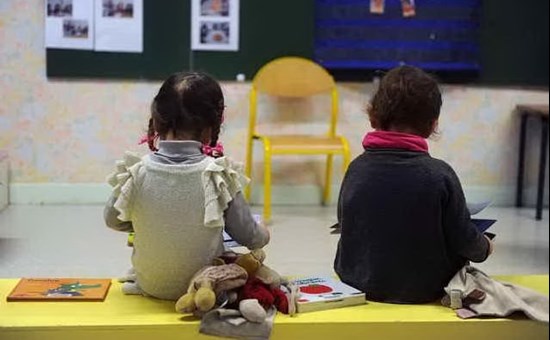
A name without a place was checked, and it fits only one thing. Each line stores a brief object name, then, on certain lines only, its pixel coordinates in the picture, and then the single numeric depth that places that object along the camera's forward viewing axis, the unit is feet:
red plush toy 15.62
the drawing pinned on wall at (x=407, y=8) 24.32
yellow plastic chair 24.09
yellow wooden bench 15.17
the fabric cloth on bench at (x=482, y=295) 15.73
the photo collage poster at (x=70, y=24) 23.89
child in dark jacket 16.37
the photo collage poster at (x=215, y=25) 24.09
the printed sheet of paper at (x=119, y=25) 23.95
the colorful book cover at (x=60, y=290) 16.61
